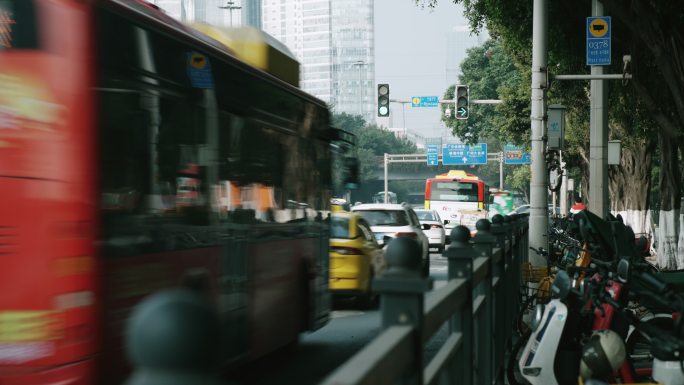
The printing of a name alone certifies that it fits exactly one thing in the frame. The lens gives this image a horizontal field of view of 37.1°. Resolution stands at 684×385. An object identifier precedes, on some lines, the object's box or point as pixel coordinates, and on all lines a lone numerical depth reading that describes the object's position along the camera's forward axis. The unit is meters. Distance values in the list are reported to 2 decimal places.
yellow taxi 15.05
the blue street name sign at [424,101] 34.41
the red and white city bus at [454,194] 48.06
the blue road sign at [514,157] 69.88
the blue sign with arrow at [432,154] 75.12
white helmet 5.57
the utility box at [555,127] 17.39
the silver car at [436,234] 33.50
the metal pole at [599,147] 17.98
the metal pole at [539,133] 16.58
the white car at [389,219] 23.45
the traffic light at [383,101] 28.77
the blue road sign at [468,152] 69.69
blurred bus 5.07
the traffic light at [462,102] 28.75
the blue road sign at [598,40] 17.47
